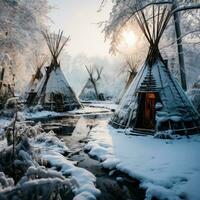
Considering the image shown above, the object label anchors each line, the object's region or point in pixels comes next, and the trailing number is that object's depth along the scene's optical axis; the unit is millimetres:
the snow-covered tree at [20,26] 9778
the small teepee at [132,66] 18214
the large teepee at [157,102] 6697
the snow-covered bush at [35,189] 2360
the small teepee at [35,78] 18633
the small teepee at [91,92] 24753
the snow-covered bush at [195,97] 8635
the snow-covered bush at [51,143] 6002
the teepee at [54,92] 13515
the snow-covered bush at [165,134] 6400
